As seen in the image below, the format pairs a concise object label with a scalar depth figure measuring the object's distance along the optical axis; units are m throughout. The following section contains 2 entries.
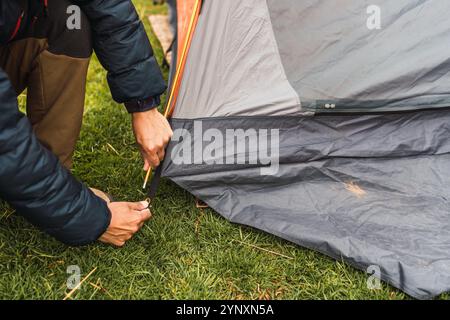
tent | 1.64
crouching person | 1.17
